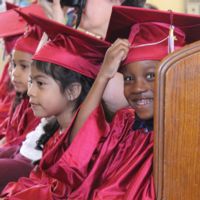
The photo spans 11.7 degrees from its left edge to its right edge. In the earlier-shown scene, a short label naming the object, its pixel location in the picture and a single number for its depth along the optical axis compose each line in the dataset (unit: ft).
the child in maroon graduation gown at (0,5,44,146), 8.97
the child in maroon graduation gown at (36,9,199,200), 7.29
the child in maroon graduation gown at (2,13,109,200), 7.72
